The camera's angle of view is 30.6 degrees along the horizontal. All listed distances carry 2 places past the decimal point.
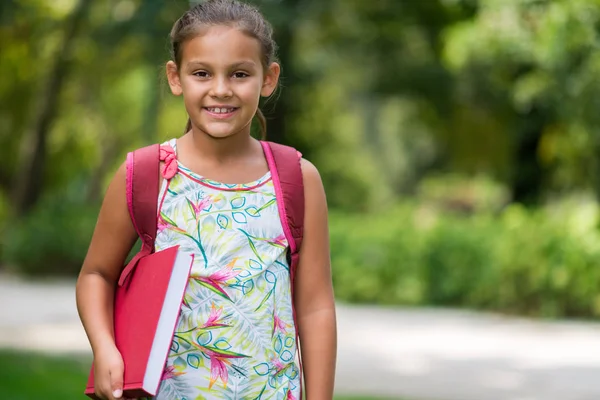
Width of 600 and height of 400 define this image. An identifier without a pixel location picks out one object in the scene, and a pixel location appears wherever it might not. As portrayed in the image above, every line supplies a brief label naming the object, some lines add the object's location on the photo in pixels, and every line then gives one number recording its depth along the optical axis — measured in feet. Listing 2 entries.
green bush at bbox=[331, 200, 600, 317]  42.34
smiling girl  7.36
